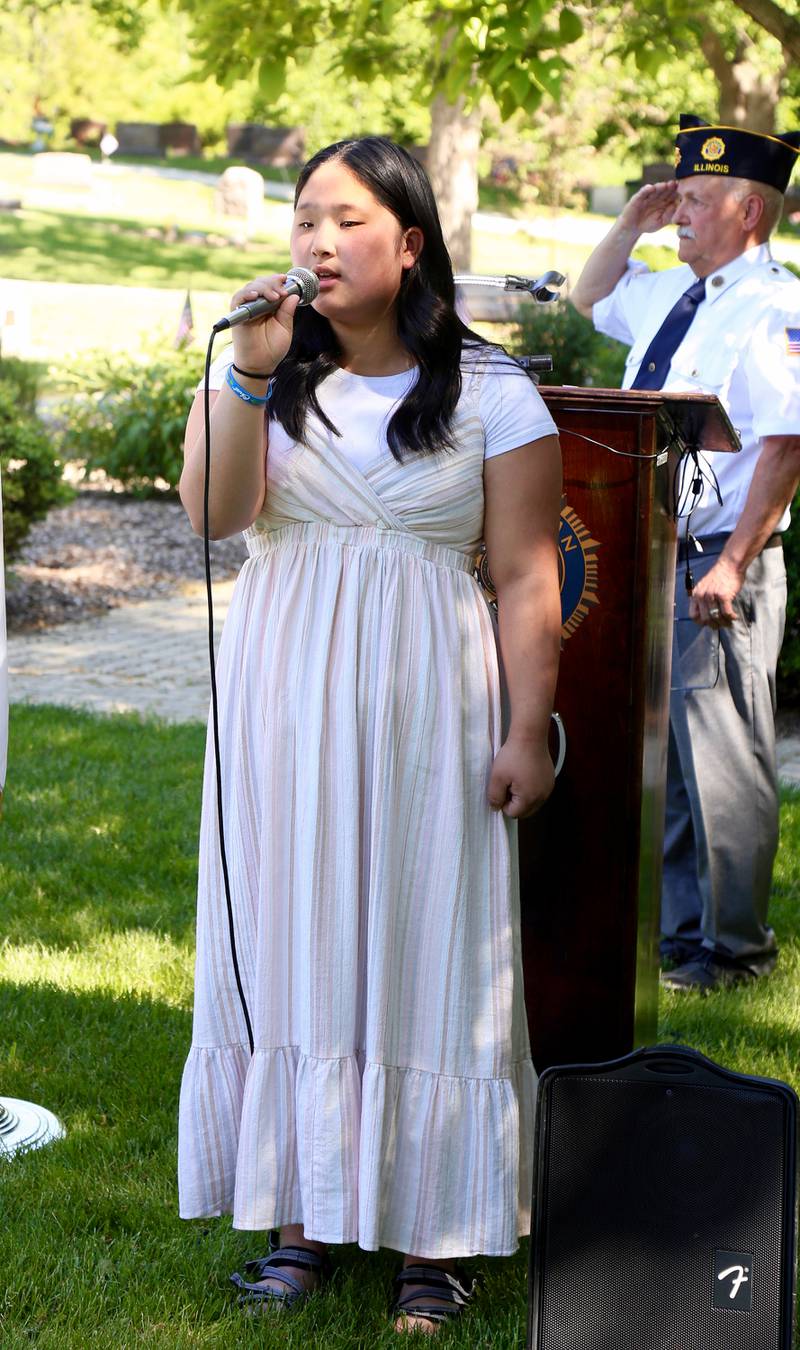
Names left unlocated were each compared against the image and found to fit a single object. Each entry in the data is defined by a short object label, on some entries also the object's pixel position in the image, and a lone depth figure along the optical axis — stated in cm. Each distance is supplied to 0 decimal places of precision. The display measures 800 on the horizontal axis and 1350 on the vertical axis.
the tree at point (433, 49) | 638
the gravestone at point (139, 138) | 5625
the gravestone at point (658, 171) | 4162
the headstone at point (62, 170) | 4516
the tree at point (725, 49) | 954
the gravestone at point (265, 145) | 5534
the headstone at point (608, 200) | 4781
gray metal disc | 362
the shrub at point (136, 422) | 1307
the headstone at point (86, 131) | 5781
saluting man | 435
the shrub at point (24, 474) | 930
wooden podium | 331
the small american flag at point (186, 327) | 1489
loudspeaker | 250
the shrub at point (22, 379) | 1308
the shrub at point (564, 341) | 1339
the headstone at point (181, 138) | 5691
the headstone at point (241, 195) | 4053
